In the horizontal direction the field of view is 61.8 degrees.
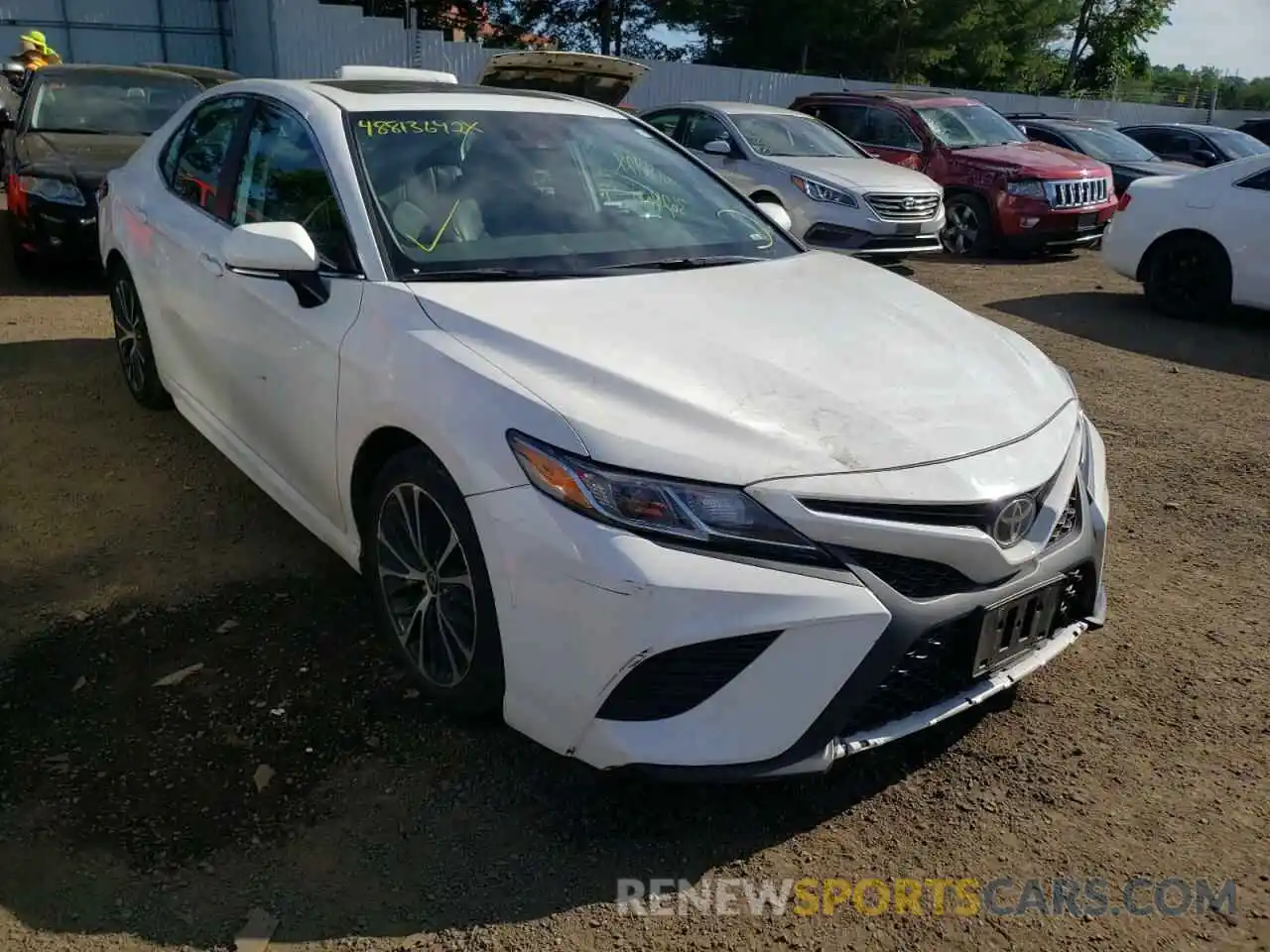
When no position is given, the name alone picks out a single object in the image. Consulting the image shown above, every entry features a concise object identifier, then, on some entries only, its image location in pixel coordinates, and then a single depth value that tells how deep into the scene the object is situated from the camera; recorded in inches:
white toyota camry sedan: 88.1
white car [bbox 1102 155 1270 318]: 307.6
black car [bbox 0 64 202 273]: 300.8
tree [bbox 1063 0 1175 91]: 1637.6
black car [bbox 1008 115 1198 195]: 528.1
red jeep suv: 440.1
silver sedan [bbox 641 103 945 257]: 385.7
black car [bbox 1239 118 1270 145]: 783.7
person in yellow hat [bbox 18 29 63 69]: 469.4
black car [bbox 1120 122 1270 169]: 617.6
